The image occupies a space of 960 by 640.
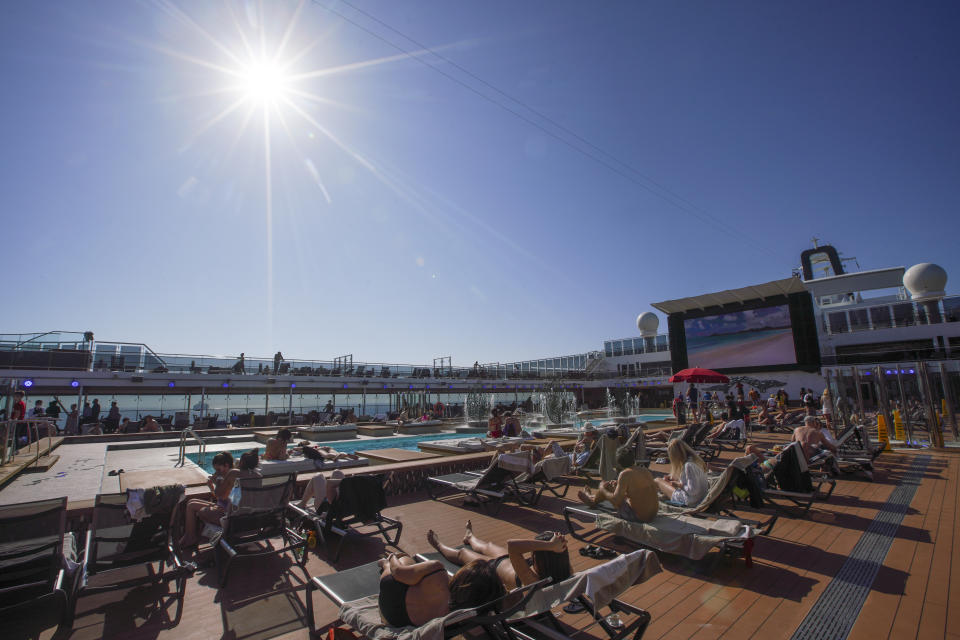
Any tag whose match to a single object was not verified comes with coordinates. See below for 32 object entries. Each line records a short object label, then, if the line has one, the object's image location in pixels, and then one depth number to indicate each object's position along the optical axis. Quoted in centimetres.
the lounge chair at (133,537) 299
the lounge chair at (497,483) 516
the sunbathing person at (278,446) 630
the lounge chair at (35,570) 252
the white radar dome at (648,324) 4103
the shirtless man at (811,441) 645
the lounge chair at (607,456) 590
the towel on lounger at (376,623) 182
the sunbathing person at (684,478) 428
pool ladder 882
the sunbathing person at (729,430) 977
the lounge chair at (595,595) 198
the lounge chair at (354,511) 392
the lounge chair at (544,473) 529
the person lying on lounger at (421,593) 201
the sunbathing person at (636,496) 370
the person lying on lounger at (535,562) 231
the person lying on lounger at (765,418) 1319
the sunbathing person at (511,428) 977
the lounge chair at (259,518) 356
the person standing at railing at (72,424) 1392
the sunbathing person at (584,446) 675
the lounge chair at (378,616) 188
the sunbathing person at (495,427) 958
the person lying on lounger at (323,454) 674
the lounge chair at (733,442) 984
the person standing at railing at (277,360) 2206
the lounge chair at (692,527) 331
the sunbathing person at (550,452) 629
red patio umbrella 1253
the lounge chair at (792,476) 489
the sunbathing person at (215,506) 394
